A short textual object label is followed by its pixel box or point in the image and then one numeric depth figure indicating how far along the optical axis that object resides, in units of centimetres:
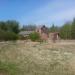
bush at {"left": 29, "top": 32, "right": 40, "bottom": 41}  1519
